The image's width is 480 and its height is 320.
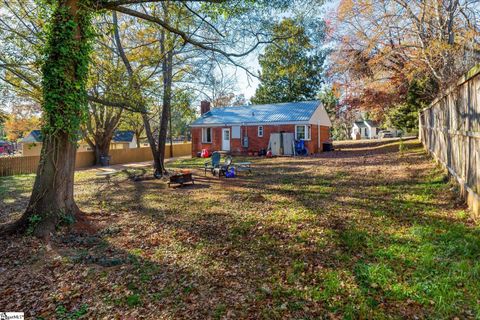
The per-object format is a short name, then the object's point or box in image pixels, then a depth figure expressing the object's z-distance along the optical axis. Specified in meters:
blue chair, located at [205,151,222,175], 12.72
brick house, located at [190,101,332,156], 20.94
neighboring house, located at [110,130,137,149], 37.91
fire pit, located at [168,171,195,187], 10.32
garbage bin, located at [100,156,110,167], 22.22
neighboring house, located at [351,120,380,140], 57.56
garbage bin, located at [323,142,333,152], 23.08
